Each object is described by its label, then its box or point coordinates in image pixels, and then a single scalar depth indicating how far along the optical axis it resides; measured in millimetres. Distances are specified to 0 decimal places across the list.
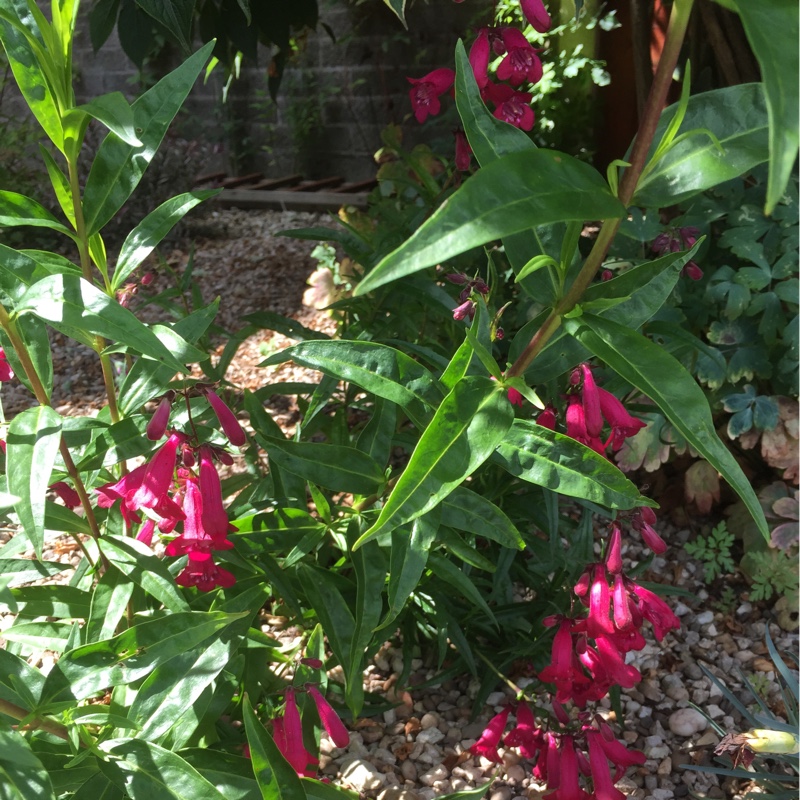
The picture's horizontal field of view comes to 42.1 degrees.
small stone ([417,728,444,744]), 640
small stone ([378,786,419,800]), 594
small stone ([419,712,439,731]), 650
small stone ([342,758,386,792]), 598
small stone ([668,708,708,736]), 649
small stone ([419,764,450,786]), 612
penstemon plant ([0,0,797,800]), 343
